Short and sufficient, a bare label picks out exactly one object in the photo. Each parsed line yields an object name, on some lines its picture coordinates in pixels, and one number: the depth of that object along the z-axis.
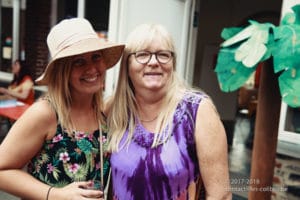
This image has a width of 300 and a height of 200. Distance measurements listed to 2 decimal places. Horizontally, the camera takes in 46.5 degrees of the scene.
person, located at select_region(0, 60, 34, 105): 4.89
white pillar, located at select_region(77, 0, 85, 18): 5.41
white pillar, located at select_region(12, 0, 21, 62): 6.88
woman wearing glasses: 1.39
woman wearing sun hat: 1.35
